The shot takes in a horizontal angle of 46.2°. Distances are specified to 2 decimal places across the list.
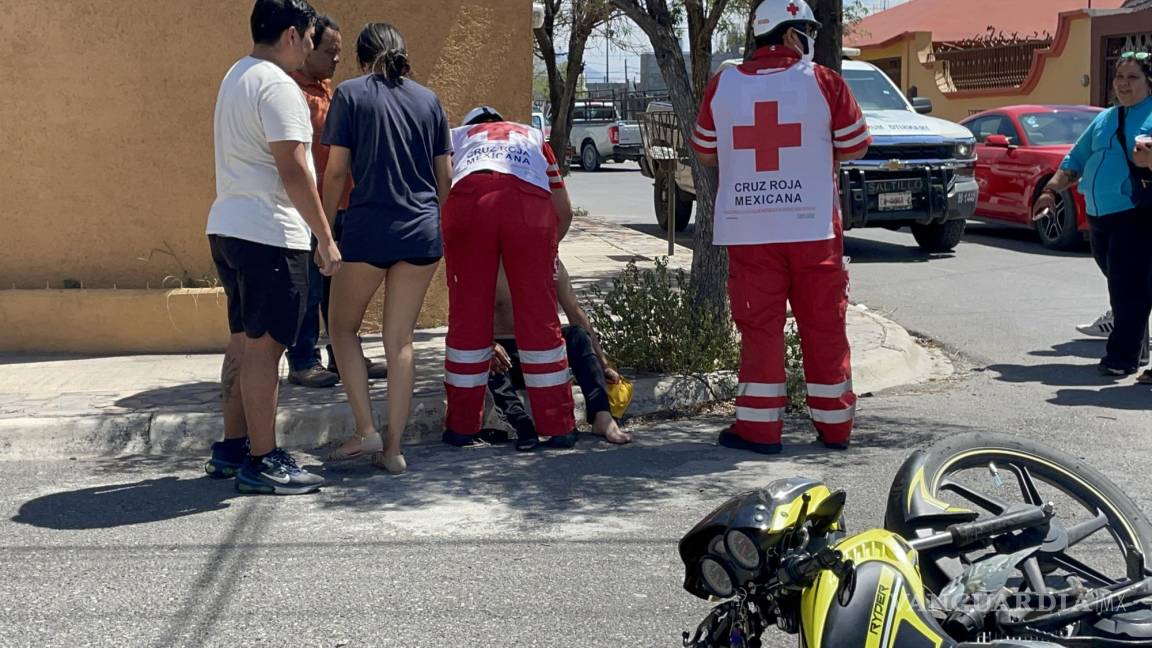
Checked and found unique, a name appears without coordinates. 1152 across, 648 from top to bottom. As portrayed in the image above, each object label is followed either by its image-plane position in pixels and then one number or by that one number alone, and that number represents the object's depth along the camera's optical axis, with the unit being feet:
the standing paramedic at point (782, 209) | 19.86
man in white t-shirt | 17.43
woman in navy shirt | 18.99
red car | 44.60
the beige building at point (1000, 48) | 78.38
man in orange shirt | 22.61
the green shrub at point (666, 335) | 23.80
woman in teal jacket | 24.73
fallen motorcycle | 8.32
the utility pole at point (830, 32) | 24.02
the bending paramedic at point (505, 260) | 19.97
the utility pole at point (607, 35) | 65.29
